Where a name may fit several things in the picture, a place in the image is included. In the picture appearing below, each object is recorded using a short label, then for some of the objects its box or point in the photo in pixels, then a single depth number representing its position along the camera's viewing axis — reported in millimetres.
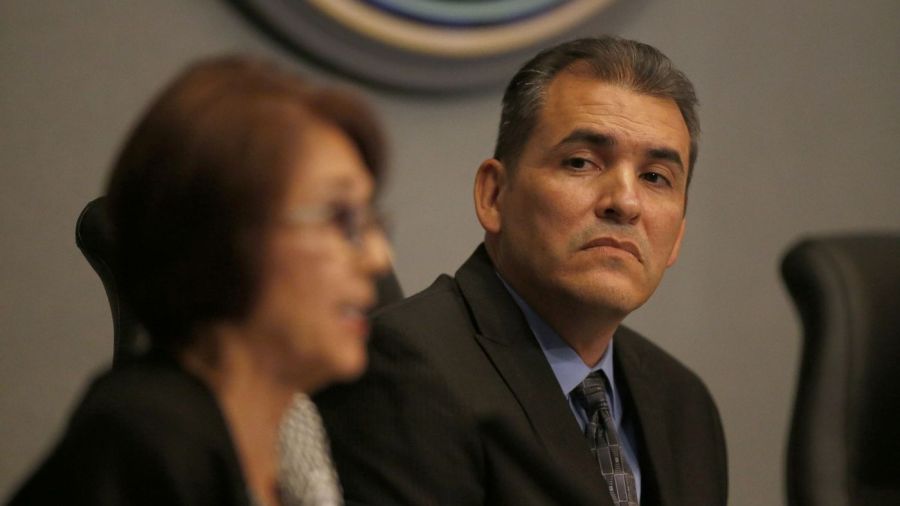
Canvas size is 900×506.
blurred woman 3330
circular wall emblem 4242
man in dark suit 3866
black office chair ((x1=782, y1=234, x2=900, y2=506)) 3853
